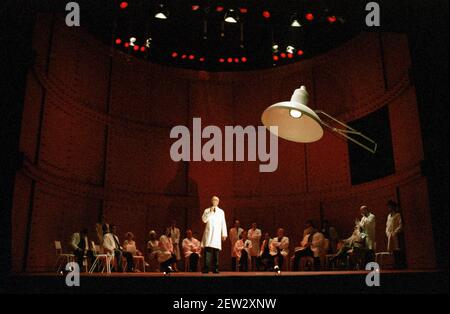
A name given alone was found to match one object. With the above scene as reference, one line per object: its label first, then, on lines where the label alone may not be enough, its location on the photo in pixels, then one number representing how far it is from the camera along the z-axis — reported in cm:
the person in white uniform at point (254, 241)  992
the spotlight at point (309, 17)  848
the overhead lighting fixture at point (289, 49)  1045
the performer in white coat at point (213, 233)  671
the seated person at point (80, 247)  779
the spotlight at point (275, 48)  1066
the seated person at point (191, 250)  955
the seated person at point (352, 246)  764
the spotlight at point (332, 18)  862
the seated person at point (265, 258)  941
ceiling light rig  863
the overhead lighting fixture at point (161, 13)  778
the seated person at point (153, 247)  880
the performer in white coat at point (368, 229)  769
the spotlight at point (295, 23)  843
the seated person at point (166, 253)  796
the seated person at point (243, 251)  980
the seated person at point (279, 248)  937
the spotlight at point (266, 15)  817
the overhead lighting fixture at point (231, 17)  806
